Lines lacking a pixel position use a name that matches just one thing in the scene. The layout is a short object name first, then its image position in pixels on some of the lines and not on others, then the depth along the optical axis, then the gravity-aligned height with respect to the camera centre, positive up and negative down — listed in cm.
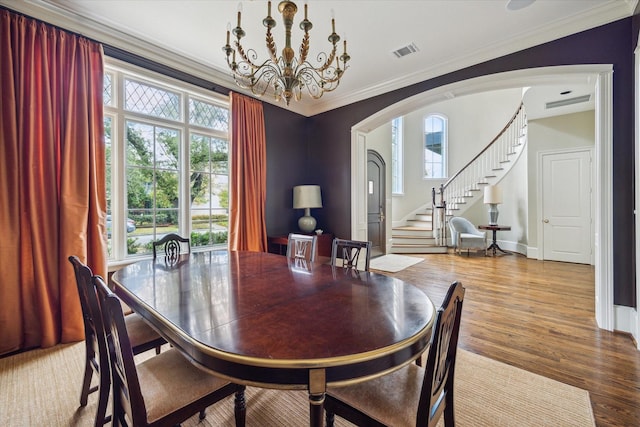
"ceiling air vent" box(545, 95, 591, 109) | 474 +184
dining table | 88 -45
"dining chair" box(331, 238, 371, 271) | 213 -33
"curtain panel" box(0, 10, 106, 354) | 222 +30
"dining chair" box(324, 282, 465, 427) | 94 -72
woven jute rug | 154 -116
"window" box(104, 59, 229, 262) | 293 +60
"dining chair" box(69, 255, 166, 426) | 129 -72
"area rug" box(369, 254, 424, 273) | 506 -106
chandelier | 166 +99
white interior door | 530 -1
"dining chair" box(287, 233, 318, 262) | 254 -35
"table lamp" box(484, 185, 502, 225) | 639 +19
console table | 409 -52
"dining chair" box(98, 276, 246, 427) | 100 -72
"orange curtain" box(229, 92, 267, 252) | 374 +48
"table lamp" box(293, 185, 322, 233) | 434 +14
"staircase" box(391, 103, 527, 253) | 675 +63
